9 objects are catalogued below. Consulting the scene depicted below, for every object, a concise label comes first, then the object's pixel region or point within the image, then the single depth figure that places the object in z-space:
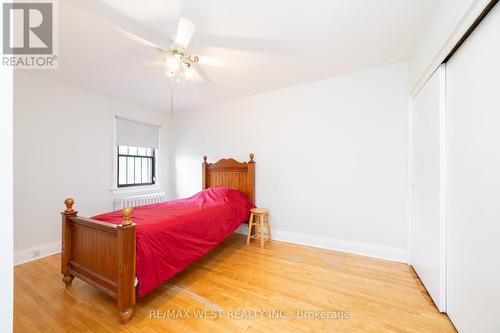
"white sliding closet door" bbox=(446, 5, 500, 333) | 1.11
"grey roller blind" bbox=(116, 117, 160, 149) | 3.62
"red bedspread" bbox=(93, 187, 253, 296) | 1.66
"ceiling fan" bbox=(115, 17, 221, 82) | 1.64
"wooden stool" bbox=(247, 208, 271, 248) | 3.02
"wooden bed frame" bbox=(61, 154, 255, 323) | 1.51
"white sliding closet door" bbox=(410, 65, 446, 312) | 1.64
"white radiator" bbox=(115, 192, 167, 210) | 3.54
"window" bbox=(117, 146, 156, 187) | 3.78
